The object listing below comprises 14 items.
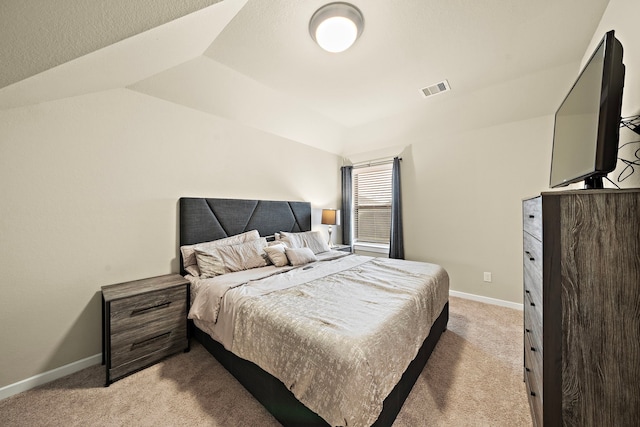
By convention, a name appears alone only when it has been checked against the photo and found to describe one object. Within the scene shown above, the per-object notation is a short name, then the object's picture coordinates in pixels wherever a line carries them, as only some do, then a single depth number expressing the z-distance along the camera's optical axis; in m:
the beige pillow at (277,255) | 2.70
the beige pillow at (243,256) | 2.47
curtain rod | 4.13
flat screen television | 0.90
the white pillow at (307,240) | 3.22
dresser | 0.83
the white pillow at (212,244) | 2.46
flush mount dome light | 1.70
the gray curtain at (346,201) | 4.53
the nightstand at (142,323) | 1.78
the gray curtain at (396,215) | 3.91
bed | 1.11
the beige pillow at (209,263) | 2.32
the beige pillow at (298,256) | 2.71
